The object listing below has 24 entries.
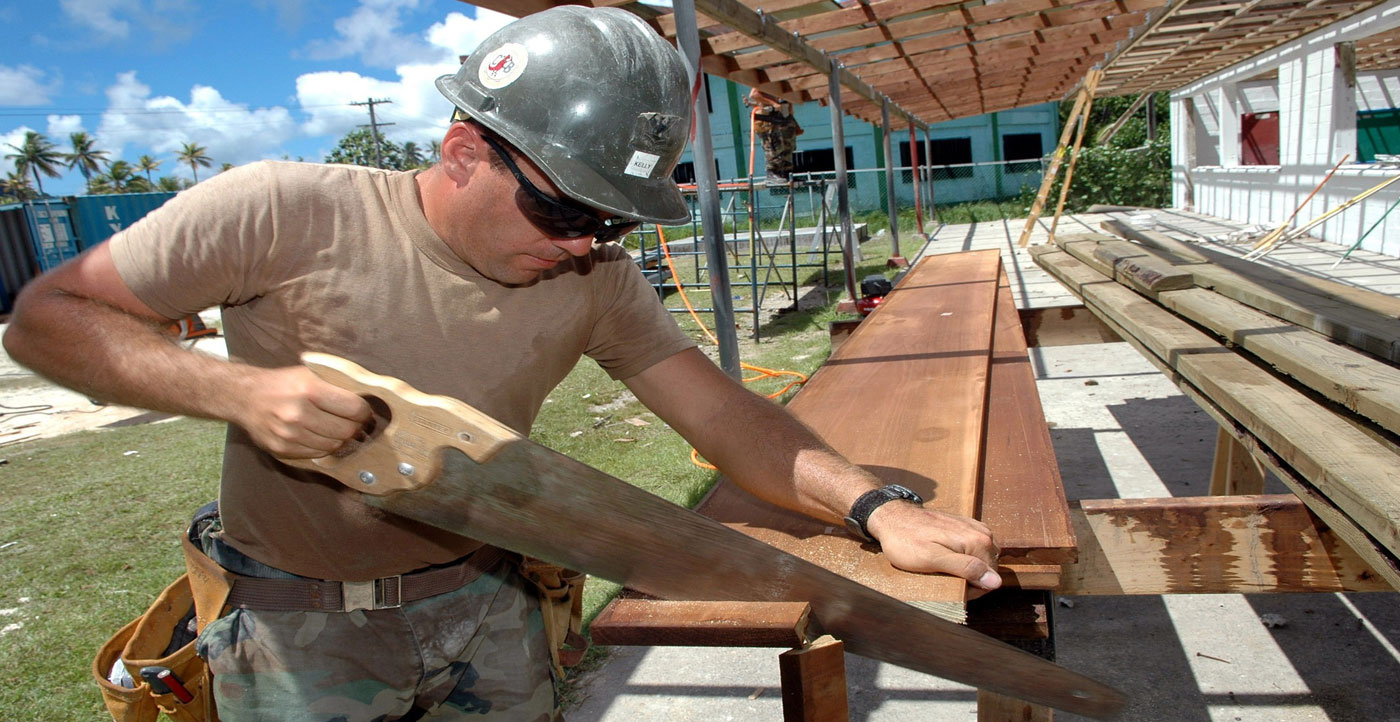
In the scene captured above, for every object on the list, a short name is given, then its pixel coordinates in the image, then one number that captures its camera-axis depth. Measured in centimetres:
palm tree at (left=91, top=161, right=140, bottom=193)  7588
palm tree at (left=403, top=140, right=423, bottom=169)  9422
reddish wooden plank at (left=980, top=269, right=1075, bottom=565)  153
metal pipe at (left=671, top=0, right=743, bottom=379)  473
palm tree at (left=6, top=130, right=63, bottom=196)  8844
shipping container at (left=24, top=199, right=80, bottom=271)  2119
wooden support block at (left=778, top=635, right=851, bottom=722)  120
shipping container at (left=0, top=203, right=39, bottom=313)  2020
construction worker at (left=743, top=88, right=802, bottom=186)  1106
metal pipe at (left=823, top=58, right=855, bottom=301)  973
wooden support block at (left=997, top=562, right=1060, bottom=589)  150
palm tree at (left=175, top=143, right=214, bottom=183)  10544
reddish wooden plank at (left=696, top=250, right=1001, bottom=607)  161
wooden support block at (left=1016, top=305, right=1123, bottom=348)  461
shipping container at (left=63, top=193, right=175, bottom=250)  2298
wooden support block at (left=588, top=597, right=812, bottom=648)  118
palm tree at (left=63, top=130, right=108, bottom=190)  9406
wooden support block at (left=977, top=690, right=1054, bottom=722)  159
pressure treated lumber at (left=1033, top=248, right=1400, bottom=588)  153
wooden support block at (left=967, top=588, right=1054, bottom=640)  154
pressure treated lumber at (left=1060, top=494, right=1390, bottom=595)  178
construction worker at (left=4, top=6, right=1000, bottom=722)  139
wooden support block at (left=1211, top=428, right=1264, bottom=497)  345
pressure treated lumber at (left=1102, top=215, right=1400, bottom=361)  261
